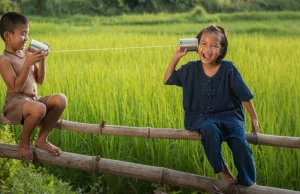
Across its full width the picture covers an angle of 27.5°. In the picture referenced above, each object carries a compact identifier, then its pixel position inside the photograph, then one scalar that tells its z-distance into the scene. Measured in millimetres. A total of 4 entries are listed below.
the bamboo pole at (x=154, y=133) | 2785
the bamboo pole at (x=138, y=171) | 2672
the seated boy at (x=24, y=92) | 2857
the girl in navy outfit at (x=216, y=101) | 2609
